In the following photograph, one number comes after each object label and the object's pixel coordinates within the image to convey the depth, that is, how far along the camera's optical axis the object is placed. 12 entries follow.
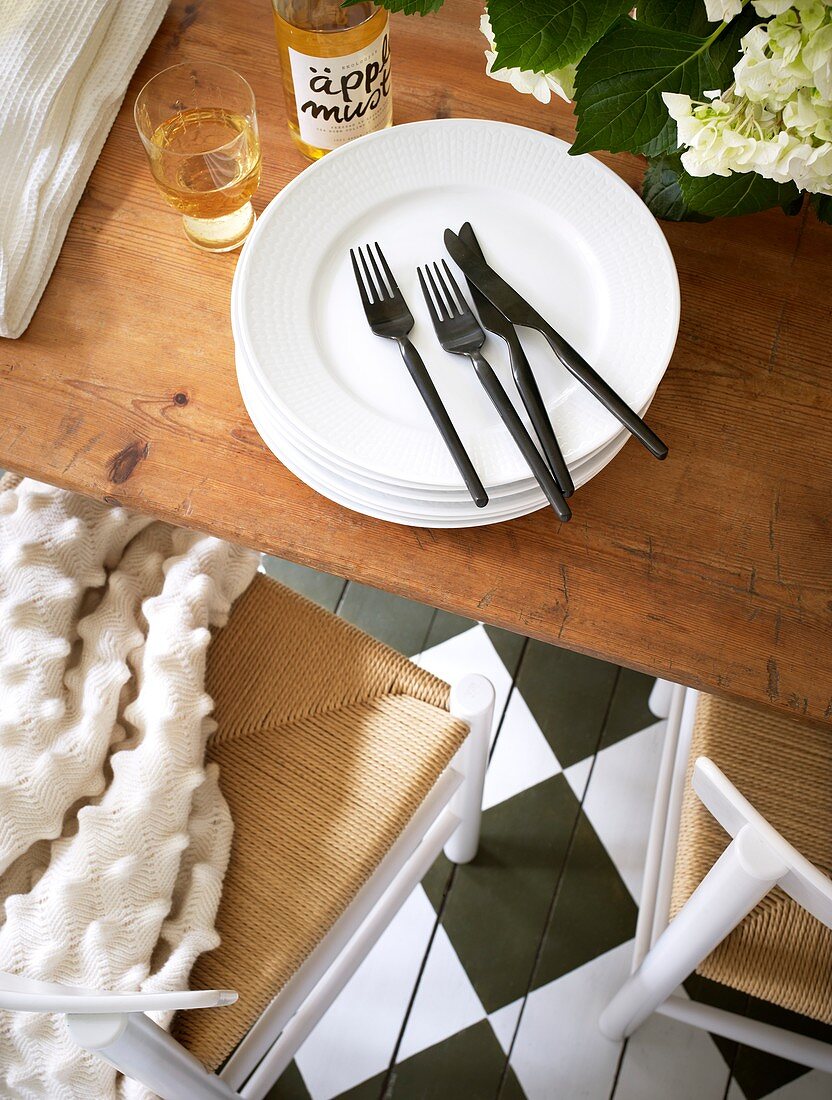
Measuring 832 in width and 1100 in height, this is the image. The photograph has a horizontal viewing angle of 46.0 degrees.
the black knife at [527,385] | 0.68
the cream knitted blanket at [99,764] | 0.73
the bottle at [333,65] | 0.74
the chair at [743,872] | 0.74
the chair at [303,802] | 0.82
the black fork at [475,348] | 0.67
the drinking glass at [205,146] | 0.79
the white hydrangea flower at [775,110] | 0.55
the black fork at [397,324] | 0.69
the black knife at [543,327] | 0.68
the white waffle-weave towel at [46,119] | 0.80
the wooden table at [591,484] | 0.70
